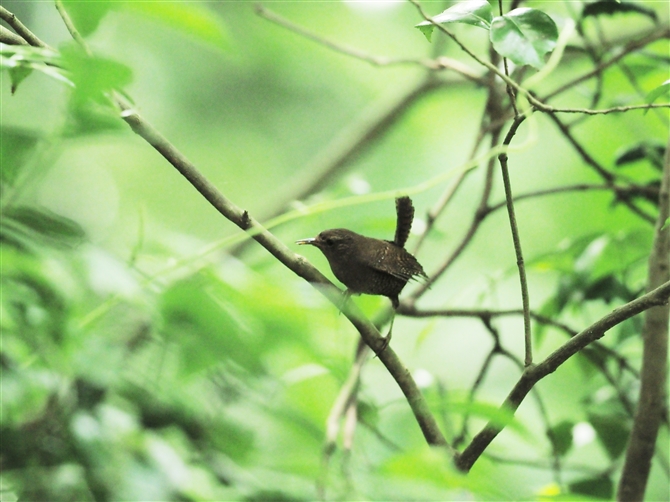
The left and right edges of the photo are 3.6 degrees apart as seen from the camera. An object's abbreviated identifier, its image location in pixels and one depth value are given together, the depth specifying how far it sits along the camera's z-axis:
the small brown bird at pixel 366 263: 5.86
